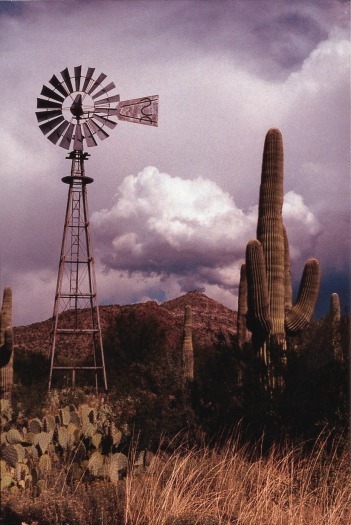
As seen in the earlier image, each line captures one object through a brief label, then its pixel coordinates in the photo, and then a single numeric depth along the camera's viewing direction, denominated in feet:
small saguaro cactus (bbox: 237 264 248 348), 67.10
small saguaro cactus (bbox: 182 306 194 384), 71.93
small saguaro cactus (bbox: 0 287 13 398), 62.23
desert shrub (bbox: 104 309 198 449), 32.83
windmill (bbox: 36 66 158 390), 81.30
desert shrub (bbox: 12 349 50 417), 55.74
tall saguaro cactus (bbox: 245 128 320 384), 41.68
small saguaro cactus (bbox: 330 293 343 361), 57.51
